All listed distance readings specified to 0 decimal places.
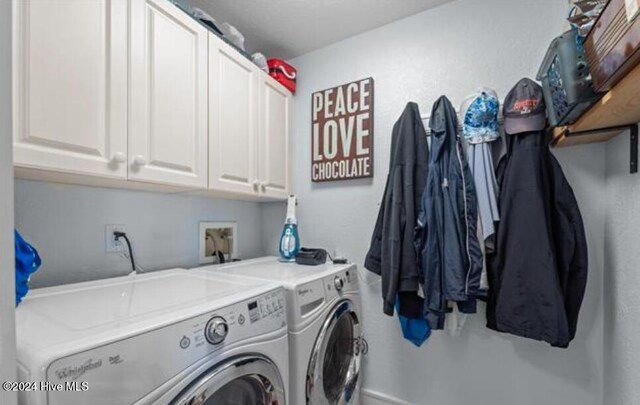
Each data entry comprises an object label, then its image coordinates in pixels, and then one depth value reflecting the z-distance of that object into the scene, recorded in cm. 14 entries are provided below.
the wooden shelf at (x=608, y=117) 75
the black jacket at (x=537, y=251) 110
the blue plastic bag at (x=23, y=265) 82
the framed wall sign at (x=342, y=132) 174
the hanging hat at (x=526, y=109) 119
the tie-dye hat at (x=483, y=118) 129
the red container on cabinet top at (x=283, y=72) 184
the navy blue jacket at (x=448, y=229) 122
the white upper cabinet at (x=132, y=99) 82
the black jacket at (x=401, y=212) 134
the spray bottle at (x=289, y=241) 176
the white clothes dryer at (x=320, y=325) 108
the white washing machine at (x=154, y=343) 53
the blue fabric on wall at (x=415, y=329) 142
